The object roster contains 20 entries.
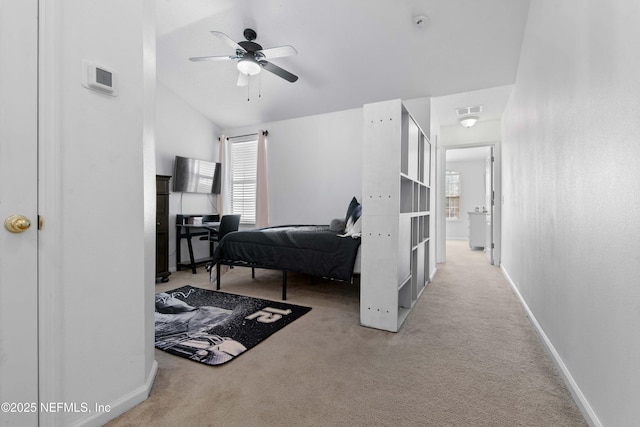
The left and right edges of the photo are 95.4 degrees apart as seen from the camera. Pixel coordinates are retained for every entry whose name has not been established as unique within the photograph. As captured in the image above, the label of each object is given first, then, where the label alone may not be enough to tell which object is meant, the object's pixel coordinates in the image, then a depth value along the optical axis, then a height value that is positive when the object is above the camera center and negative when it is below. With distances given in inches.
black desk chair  153.9 -7.8
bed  110.0 -16.5
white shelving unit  89.0 -1.2
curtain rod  209.0 +56.3
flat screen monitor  182.4 +22.7
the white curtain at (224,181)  218.8 +22.1
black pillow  132.2 +1.3
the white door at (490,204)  202.8 +5.4
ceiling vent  176.1 +62.6
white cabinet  270.2 -16.5
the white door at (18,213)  39.6 -0.6
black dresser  150.1 -9.2
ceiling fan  112.0 +61.8
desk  171.8 -13.9
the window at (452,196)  358.6 +19.2
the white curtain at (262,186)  206.8 +17.3
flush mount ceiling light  186.1 +58.8
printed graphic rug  76.5 -36.5
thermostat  47.4 +22.0
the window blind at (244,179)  220.1 +24.1
